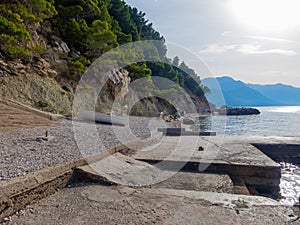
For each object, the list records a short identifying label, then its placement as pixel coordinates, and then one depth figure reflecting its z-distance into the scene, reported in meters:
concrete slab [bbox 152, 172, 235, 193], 3.75
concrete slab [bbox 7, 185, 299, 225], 2.40
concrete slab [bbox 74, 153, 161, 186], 3.43
